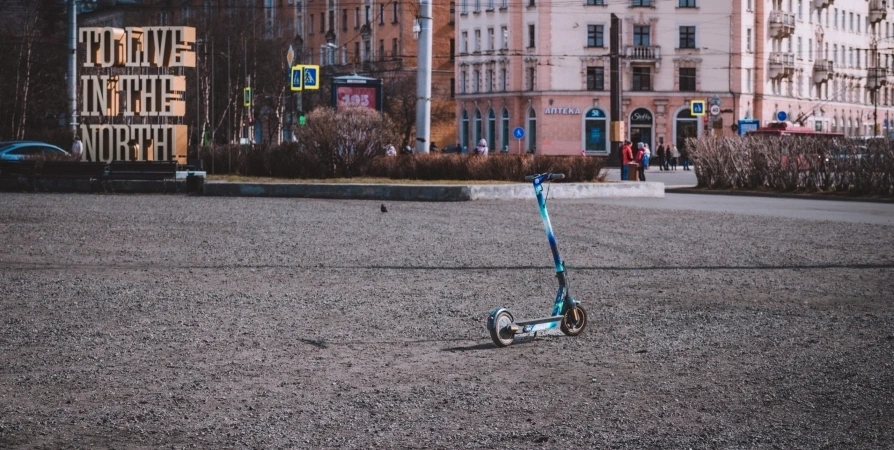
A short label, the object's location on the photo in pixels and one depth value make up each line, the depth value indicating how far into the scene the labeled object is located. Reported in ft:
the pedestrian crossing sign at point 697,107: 236.82
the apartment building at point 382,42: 323.57
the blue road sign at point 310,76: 201.77
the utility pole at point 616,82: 159.84
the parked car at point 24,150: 131.87
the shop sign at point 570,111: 285.64
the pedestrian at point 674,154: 231.91
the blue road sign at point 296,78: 194.33
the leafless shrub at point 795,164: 108.88
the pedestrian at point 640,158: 153.11
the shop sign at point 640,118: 283.59
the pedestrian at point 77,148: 128.26
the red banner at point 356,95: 175.42
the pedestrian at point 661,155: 226.11
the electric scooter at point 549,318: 29.55
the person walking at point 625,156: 135.33
